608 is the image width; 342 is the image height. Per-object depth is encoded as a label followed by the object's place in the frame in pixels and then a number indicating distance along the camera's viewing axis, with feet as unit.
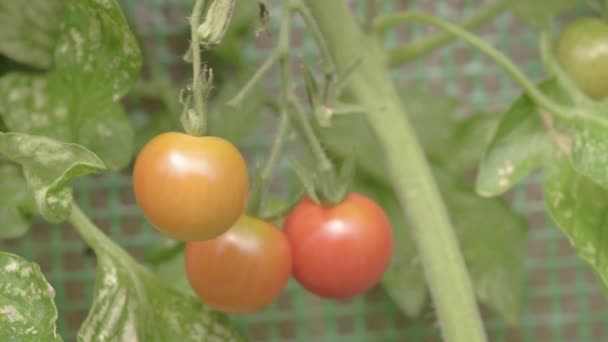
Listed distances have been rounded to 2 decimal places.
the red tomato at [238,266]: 1.62
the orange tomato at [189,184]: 1.35
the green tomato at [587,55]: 2.12
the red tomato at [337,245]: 1.75
